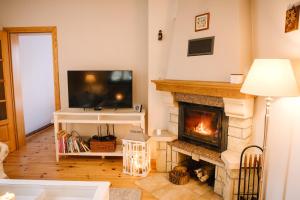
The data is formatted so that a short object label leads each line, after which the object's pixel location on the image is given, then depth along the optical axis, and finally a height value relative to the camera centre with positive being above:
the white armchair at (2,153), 2.66 -0.90
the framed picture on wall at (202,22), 2.58 +0.63
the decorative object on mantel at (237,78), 2.22 -0.01
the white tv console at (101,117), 3.22 -0.60
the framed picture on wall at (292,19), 1.70 +0.44
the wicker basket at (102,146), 3.38 -1.02
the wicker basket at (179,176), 2.73 -1.19
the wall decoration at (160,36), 3.08 +0.55
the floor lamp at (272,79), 1.55 -0.01
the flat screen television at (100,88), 3.36 -0.17
